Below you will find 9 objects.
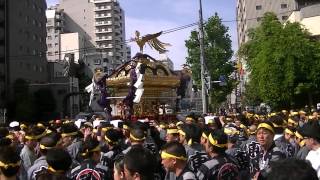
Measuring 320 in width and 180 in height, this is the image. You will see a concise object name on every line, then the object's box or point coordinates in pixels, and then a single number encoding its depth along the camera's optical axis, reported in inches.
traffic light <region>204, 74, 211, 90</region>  1117.7
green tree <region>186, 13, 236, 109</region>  1817.8
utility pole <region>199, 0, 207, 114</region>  1043.9
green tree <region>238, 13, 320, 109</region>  1310.3
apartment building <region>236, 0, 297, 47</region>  3273.1
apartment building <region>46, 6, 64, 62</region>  4099.4
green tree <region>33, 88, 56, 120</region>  2213.3
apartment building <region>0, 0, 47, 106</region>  2174.0
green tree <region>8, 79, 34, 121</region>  2015.1
